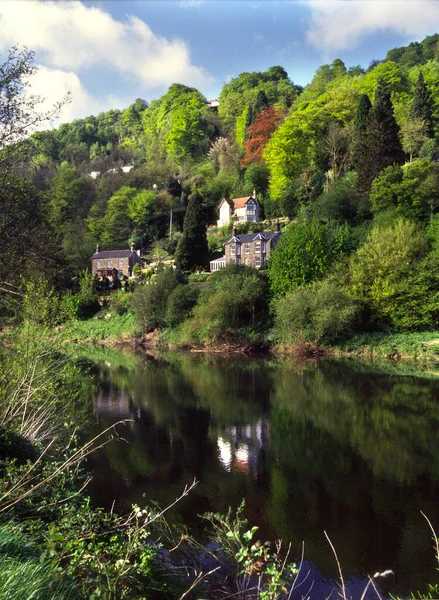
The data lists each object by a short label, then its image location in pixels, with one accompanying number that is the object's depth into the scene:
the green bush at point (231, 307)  37.12
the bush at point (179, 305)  41.28
